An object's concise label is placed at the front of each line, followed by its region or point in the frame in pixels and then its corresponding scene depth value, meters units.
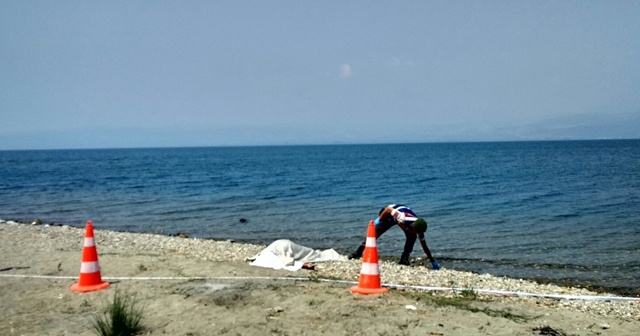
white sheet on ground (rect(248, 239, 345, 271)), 9.97
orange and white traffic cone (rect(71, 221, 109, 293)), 7.19
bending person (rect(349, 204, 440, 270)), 10.58
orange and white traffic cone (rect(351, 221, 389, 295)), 7.01
